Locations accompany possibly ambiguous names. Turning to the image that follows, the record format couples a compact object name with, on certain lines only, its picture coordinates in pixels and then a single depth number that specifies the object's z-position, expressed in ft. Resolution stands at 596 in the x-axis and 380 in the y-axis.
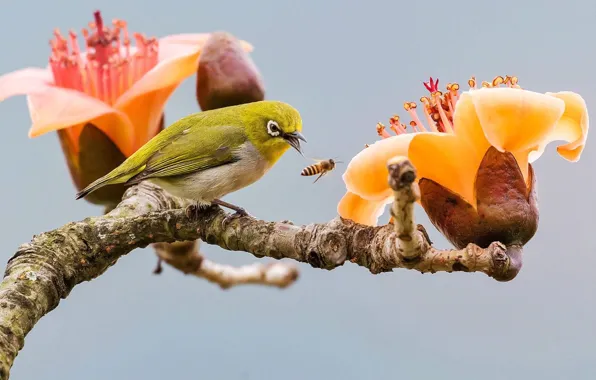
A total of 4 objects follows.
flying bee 18.70
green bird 17.39
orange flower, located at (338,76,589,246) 11.18
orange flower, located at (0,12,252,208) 17.07
